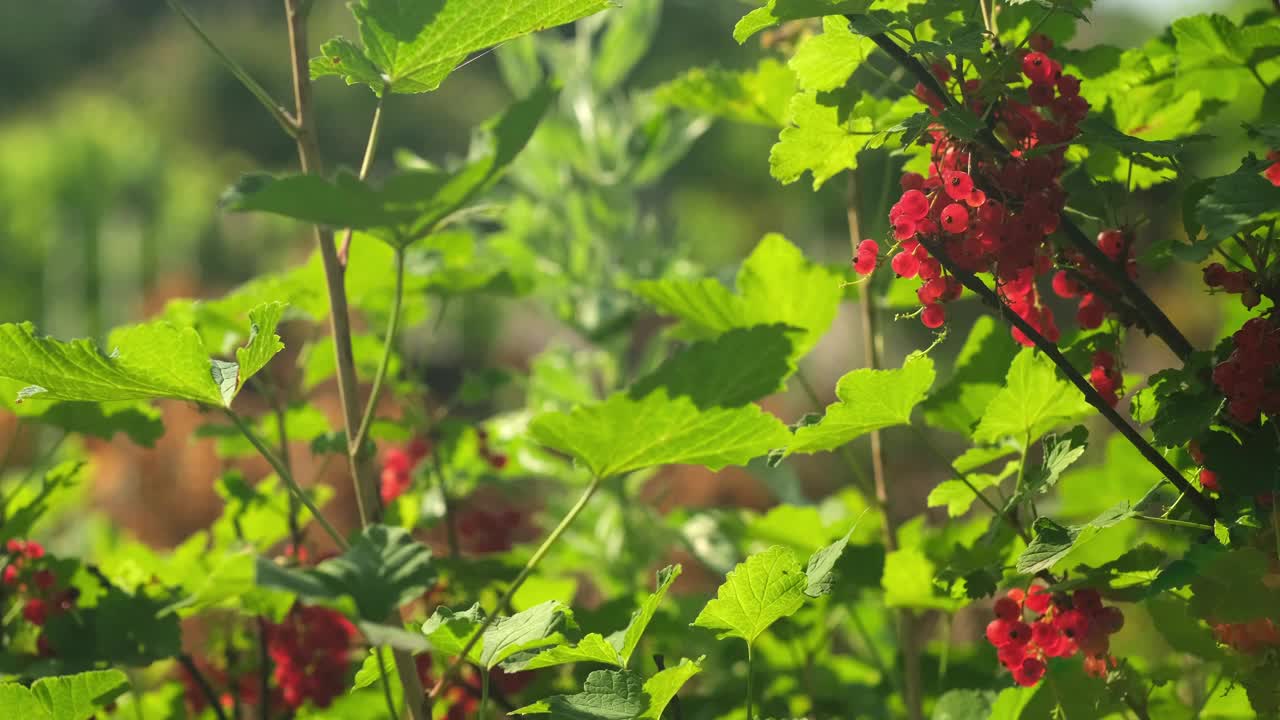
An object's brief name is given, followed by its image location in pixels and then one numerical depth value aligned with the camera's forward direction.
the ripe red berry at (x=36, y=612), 1.07
